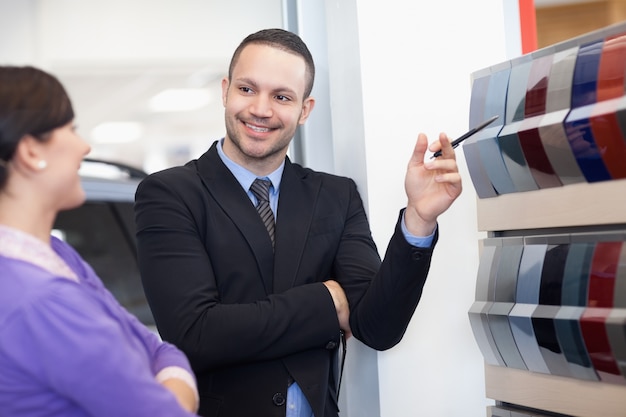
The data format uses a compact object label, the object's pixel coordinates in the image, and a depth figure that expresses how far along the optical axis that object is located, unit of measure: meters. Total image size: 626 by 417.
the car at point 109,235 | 2.99
